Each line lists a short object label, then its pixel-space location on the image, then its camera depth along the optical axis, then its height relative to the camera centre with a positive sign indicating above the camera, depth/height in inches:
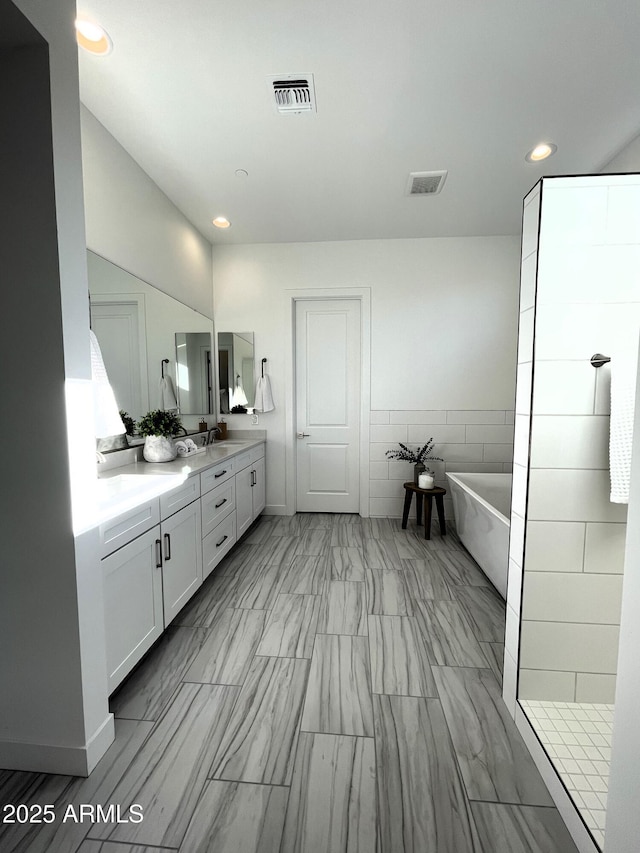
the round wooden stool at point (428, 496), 126.6 -35.1
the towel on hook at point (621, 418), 48.2 -2.6
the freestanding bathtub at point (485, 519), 85.5 -34.0
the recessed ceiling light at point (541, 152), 88.7 +62.0
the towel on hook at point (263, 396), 146.6 +0.5
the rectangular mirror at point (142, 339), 83.0 +16.0
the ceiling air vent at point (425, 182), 99.5 +61.6
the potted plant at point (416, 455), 137.0 -22.9
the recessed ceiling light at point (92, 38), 58.2 +59.7
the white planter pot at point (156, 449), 93.4 -13.4
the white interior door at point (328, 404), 150.4 -2.8
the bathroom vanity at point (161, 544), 55.9 -29.7
